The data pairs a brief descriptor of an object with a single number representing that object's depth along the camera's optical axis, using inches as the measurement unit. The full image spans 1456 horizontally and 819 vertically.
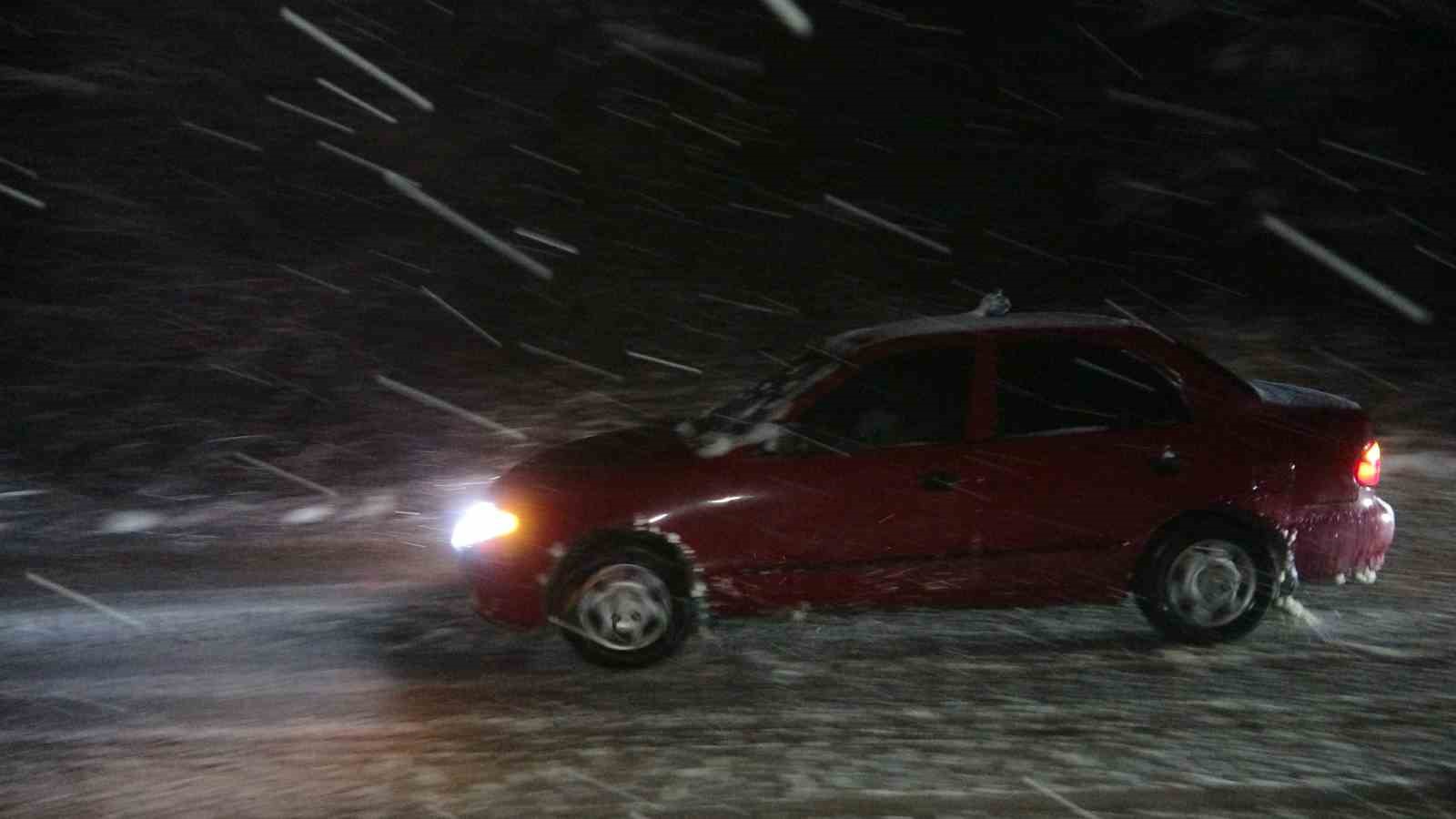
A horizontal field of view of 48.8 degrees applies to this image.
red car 275.4
